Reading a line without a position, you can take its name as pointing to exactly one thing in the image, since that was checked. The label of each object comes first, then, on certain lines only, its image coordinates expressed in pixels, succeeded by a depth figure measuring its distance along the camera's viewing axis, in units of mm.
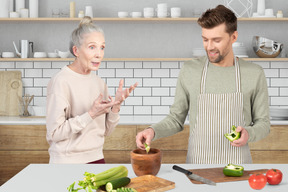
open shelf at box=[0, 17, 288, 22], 4188
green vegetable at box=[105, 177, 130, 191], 1540
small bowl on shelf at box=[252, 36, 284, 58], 4164
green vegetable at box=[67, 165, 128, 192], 1470
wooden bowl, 1726
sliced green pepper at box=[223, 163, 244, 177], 1760
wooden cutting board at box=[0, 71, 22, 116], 4438
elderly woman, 2129
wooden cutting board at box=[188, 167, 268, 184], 1735
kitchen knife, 1685
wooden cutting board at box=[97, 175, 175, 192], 1587
